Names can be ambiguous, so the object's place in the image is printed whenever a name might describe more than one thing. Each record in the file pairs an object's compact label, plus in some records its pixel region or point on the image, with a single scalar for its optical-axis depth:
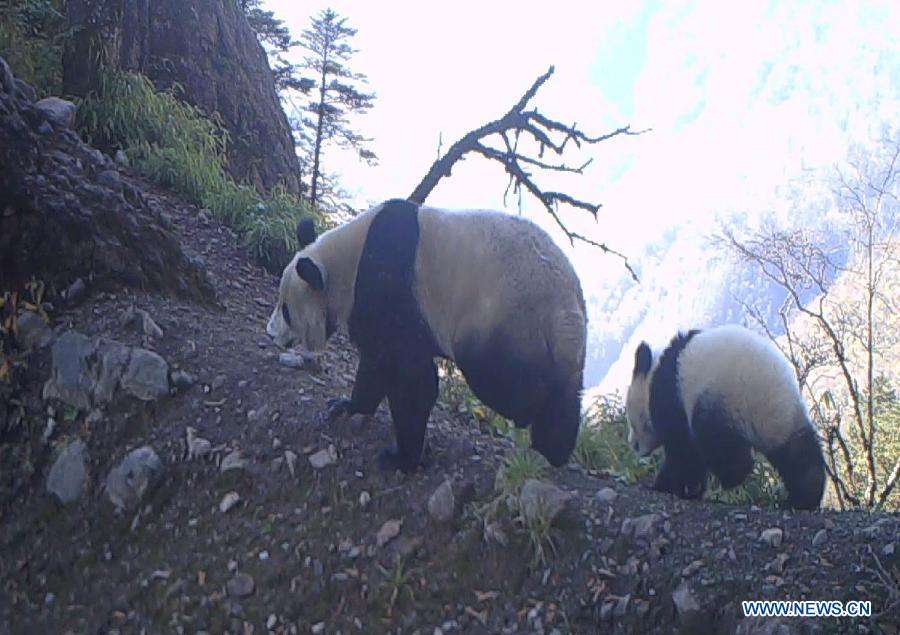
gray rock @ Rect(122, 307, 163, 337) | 5.40
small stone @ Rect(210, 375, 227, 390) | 5.09
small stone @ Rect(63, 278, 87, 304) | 5.71
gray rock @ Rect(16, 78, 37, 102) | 6.29
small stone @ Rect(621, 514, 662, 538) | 3.69
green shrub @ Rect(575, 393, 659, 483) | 5.87
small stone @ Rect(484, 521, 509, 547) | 3.75
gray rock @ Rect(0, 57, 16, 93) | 6.09
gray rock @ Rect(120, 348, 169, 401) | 5.03
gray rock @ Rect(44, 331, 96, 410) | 5.09
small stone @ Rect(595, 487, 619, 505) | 4.05
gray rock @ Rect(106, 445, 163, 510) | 4.49
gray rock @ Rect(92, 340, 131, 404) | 5.04
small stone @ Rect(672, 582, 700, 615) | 3.16
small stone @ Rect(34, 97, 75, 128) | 6.66
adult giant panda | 4.33
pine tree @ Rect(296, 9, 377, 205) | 20.03
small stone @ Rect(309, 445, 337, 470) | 4.45
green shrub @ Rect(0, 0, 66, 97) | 7.97
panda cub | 4.80
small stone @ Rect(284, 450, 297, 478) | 4.44
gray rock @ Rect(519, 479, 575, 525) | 3.77
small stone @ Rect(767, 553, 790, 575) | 3.28
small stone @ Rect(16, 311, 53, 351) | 5.44
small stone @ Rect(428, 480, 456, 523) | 3.97
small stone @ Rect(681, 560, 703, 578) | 3.34
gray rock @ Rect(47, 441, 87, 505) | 4.63
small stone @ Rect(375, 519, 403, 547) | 3.91
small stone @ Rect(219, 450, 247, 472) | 4.49
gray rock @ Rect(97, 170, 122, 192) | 6.22
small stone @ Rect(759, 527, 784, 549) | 3.48
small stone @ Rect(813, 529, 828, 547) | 3.43
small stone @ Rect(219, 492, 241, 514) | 4.31
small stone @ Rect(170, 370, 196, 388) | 5.08
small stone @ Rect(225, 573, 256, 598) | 3.80
